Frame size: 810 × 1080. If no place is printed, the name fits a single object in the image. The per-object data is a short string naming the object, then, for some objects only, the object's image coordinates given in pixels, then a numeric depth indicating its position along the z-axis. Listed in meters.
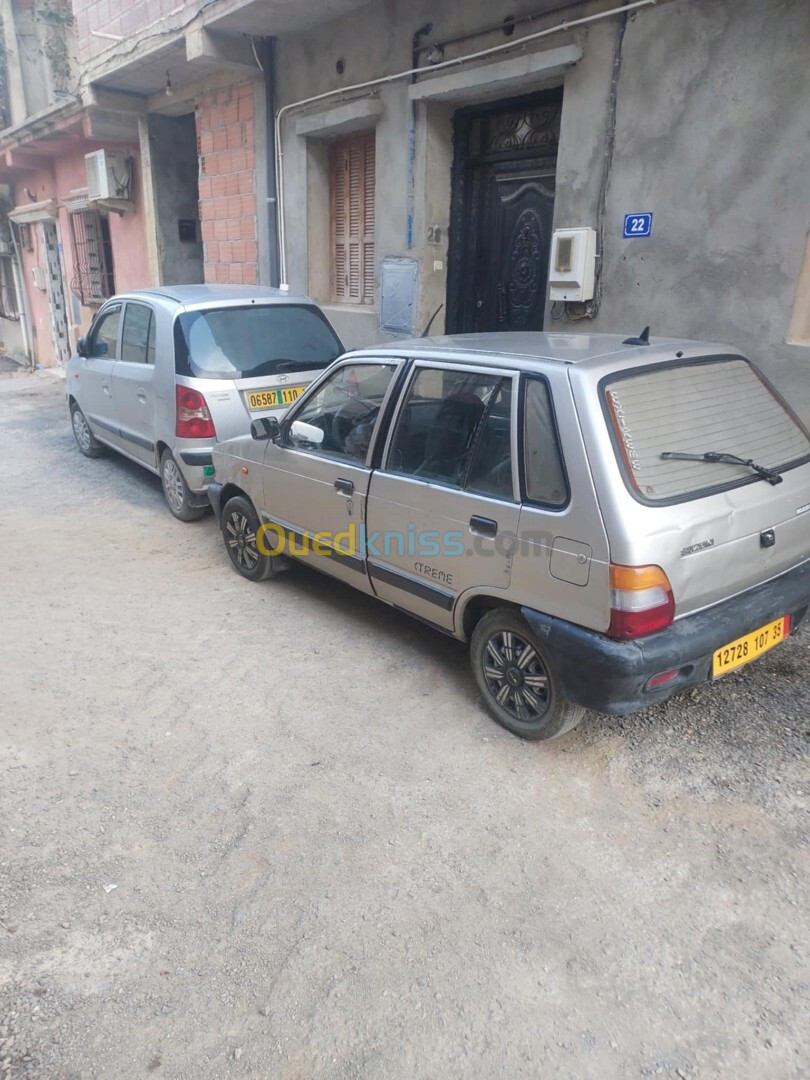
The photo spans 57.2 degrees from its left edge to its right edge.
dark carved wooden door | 6.51
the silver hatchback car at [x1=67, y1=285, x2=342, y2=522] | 5.51
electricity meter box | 5.61
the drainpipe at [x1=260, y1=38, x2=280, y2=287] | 8.59
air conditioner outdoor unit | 11.73
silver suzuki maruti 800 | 2.66
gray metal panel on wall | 7.31
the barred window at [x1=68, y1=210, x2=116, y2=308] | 13.63
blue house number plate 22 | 5.31
